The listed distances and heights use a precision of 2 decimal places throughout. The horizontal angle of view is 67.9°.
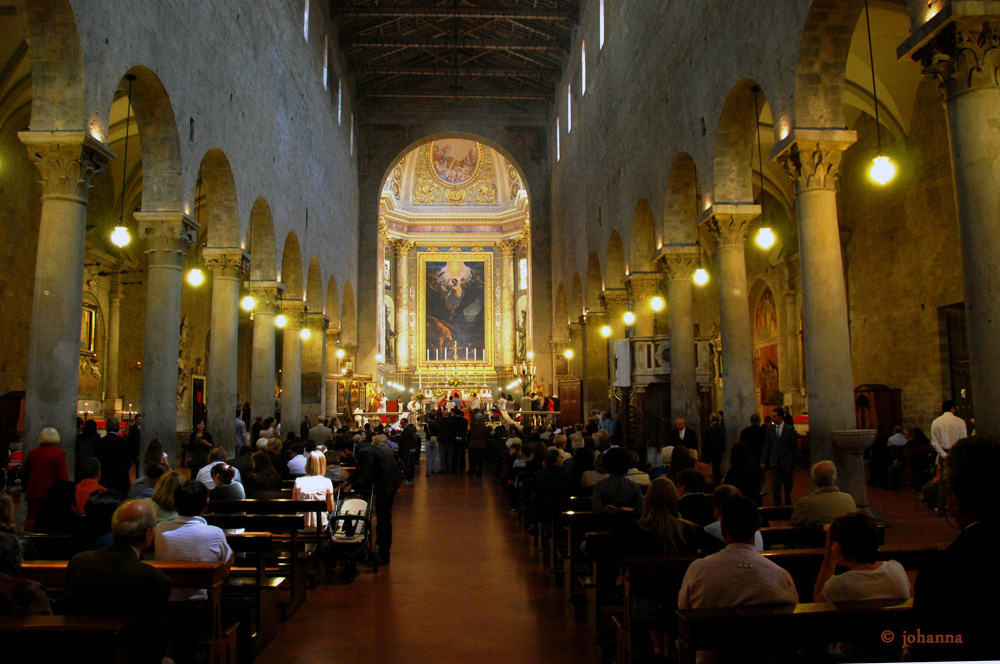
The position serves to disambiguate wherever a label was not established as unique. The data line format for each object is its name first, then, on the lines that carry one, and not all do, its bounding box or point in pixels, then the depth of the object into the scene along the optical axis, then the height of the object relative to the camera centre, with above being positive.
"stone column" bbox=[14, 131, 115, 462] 8.10 +1.53
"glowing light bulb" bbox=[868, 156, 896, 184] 7.81 +2.48
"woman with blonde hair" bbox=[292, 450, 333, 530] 7.67 -0.71
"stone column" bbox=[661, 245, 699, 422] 14.56 +1.61
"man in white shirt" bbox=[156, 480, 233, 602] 4.52 -0.70
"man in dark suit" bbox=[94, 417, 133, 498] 9.73 -0.43
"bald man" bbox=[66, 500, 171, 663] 3.32 -0.76
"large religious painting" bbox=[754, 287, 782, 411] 23.67 +1.95
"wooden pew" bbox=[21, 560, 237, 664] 4.10 -0.86
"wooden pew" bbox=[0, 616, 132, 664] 2.83 -0.82
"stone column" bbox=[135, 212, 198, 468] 11.09 +1.71
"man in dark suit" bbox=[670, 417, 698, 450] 12.33 -0.44
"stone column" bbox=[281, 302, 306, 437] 20.59 +1.41
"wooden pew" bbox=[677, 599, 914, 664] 2.75 -0.81
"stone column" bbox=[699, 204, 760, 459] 11.84 +1.61
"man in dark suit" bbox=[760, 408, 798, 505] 10.19 -0.62
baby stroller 7.83 -1.28
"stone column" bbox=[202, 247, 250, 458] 14.06 +1.58
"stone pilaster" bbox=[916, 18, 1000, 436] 5.93 +1.91
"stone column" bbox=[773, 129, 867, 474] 8.86 +1.42
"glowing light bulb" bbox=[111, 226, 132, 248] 10.33 +2.62
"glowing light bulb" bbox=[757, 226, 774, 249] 10.89 +2.49
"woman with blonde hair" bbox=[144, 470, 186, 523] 5.03 -0.49
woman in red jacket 7.44 -0.42
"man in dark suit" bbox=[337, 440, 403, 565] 8.49 -0.74
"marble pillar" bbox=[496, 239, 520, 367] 42.53 +6.91
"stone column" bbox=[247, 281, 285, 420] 17.47 +1.81
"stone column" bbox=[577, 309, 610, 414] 23.50 +1.52
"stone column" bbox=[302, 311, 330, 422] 24.16 +1.54
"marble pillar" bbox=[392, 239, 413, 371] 42.16 +6.54
